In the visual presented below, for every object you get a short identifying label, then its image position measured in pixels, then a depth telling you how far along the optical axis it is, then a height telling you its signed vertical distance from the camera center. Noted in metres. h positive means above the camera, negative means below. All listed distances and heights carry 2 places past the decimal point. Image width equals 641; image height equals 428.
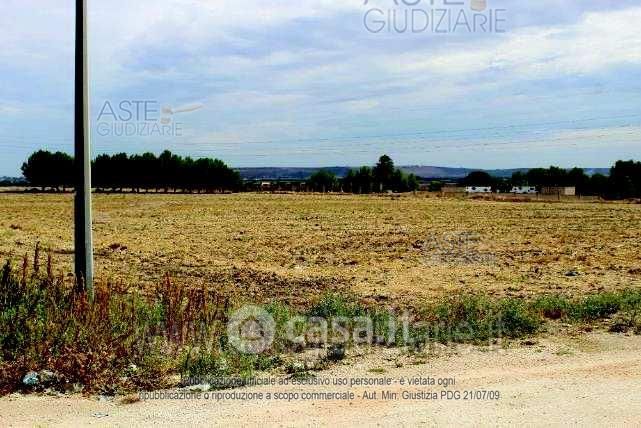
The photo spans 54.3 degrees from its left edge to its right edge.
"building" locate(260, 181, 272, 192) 99.86 +1.12
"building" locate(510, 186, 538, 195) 101.86 +0.78
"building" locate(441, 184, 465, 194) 92.00 +0.68
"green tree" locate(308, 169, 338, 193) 102.75 +2.19
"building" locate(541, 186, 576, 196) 81.19 +0.34
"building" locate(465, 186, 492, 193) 107.82 +0.80
